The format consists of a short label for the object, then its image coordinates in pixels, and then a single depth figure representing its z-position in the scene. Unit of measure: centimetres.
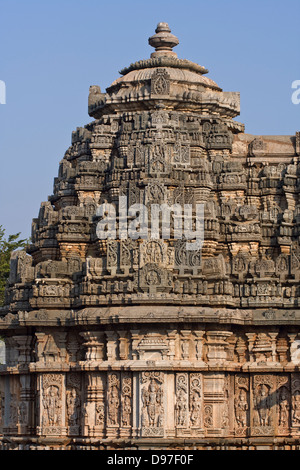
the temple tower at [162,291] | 4906
